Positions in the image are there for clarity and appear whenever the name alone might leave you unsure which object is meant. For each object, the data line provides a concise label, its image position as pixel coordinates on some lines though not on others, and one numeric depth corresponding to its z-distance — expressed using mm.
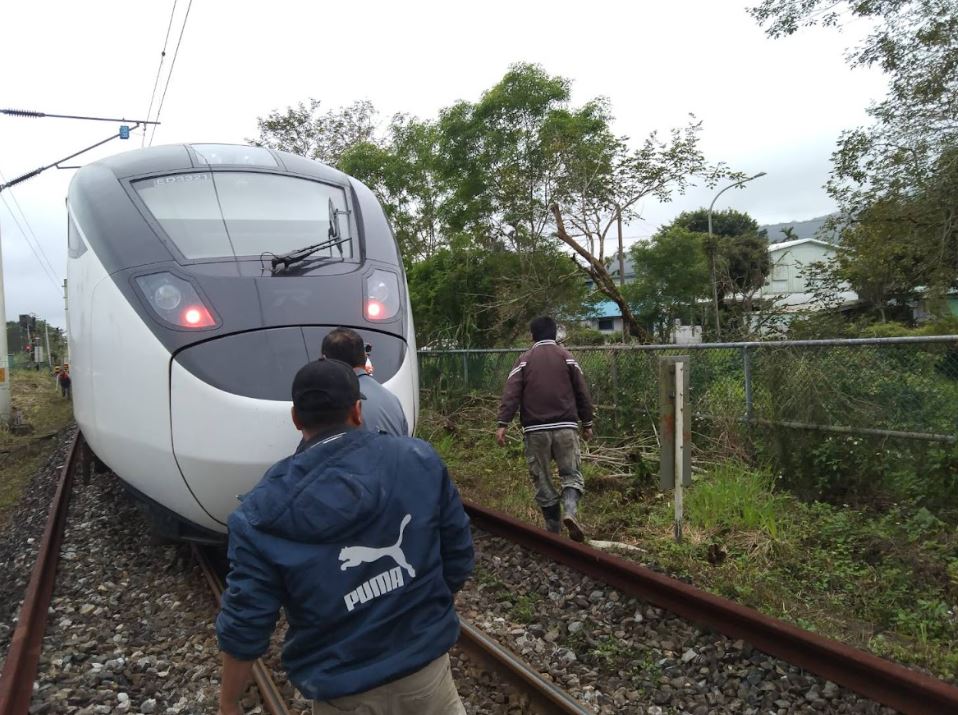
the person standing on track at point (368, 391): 3482
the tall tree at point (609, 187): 12930
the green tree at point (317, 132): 23391
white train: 3861
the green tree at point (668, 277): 26703
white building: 38922
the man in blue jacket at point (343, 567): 1837
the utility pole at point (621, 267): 15595
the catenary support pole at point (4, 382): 15570
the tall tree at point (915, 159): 10219
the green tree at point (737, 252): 24970
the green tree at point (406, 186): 19719
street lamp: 12488
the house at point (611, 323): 45062
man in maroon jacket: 5789
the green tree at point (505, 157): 14117
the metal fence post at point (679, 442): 5430
